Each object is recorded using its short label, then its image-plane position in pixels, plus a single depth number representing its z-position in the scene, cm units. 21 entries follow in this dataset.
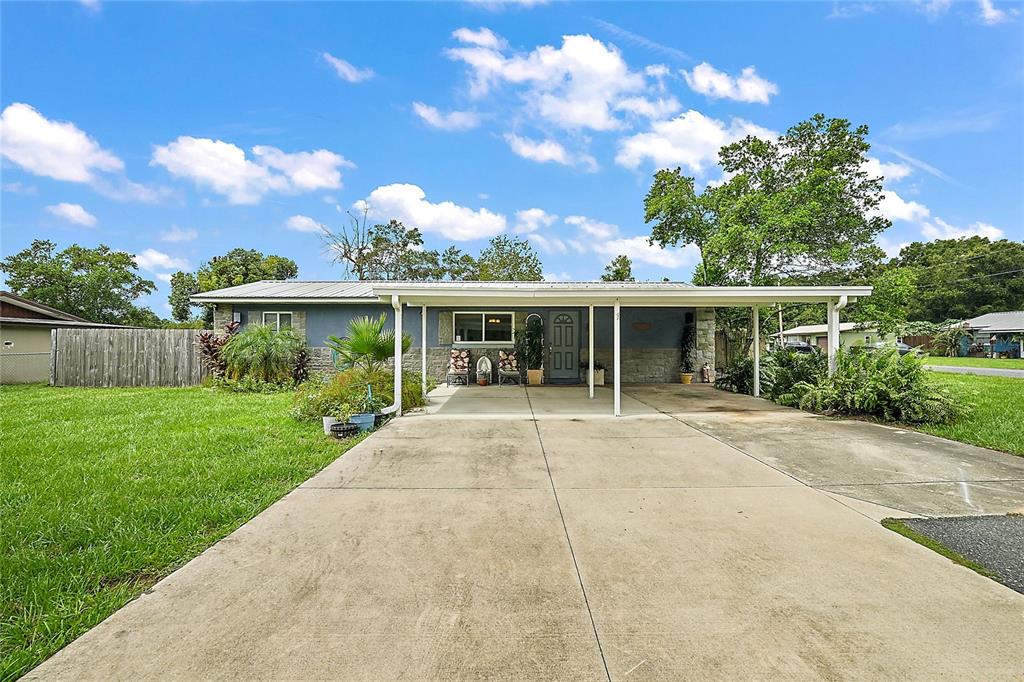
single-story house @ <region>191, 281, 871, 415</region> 1231
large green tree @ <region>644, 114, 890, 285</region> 1786
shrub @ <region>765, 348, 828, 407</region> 869
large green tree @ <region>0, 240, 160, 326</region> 2519
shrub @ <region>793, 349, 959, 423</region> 675
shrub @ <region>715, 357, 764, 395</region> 1052
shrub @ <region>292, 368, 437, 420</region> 660
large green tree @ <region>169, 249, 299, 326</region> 2828
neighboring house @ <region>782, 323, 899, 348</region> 2271
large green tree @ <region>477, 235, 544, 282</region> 3038
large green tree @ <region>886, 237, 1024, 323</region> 3212
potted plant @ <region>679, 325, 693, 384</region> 1234
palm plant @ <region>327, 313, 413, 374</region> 751
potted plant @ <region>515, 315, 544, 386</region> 1204
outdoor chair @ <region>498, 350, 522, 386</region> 1194
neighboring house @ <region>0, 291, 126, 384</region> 1288
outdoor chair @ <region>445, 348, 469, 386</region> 1192
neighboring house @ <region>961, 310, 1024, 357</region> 2595
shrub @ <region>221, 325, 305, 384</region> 1083
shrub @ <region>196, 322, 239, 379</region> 1131
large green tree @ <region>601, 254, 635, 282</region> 3412
